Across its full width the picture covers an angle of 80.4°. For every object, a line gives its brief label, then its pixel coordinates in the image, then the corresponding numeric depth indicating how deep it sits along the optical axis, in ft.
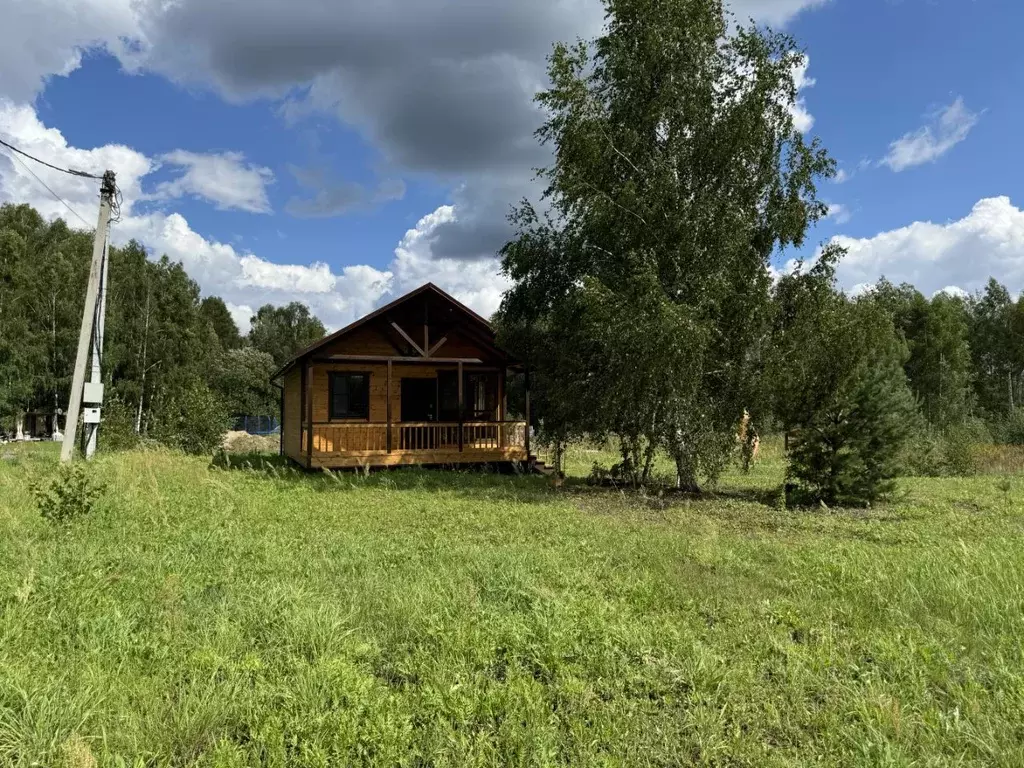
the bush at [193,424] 64.95
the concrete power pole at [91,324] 42.16
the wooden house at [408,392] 49.34
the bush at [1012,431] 81.46
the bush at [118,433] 62.75
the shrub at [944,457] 59.98
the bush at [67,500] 22.88
